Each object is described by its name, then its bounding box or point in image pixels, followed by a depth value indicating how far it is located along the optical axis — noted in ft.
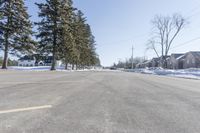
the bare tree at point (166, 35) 91.38
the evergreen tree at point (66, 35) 57.28
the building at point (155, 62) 170.57
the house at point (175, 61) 121.16
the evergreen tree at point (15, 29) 51.90
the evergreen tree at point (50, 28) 56.89
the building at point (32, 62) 58.03
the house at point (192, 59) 102.62
